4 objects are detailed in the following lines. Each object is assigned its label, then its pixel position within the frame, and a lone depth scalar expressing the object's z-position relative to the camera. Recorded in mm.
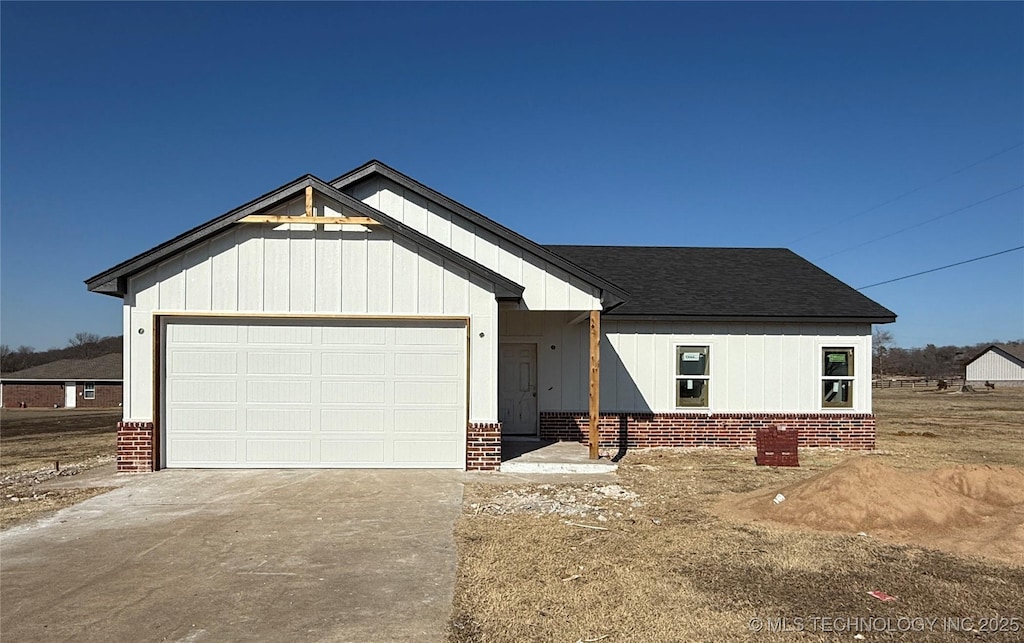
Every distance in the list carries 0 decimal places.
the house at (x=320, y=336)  11445
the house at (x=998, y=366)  71500
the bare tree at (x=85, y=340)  92938
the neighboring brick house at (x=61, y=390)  48688
